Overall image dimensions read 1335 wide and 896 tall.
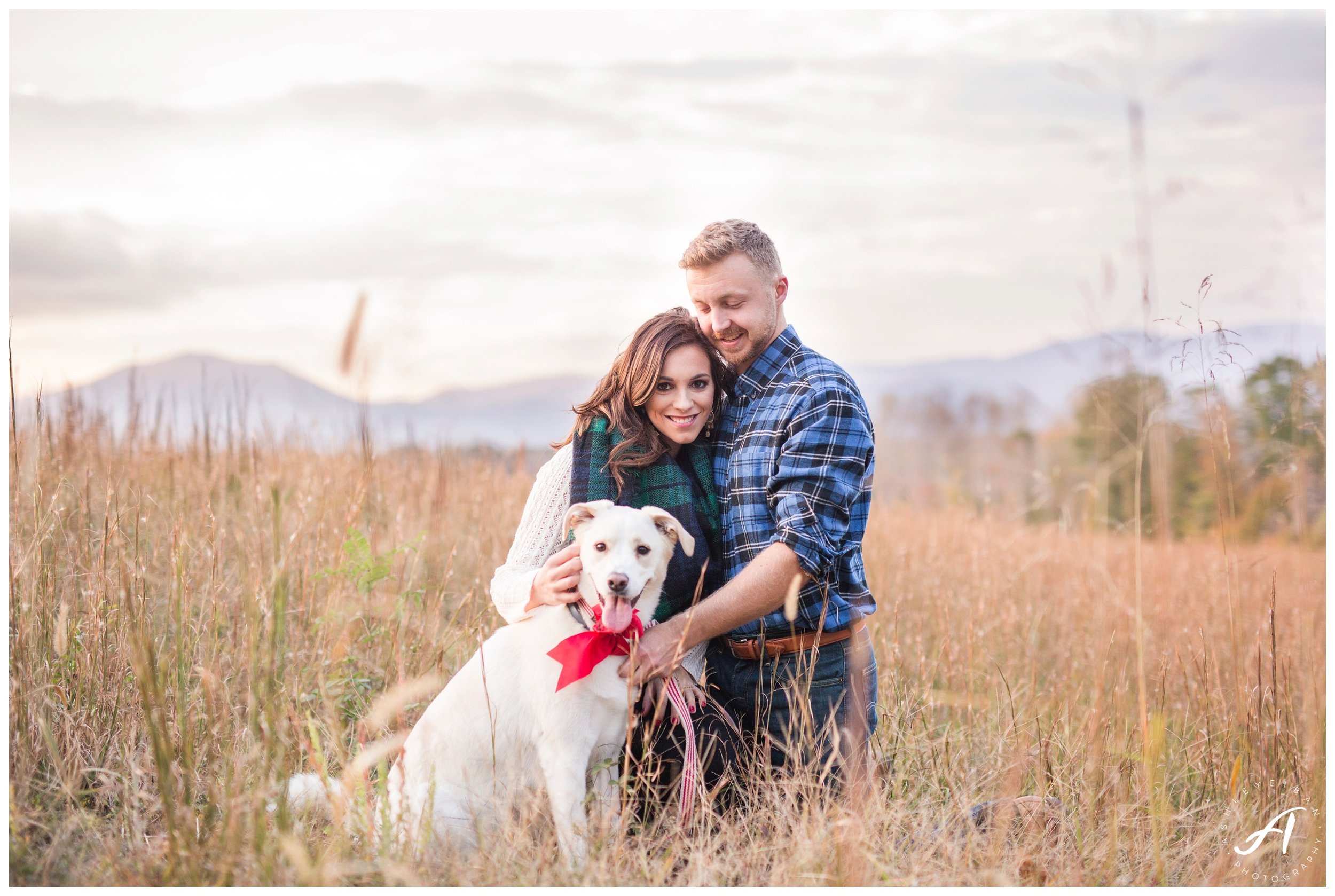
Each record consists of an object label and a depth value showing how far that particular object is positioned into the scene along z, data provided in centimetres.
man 293
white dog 279
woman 316
